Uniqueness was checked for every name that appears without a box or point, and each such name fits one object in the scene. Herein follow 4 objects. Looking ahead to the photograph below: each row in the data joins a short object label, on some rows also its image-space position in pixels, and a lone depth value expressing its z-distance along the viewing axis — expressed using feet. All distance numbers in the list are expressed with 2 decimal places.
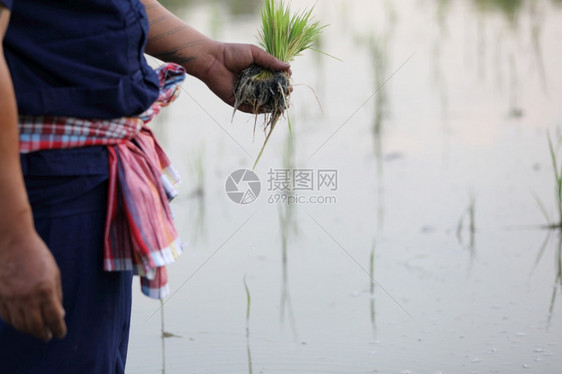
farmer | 7.99
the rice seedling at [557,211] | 20.57
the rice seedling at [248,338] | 16.14
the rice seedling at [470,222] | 21.03
